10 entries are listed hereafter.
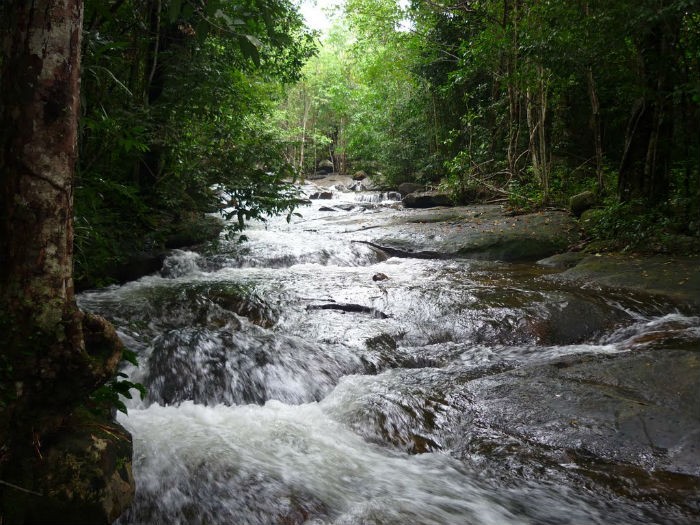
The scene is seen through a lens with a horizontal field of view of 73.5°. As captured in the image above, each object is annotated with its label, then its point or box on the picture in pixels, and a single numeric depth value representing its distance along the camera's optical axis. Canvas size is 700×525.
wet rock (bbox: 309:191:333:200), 20.59
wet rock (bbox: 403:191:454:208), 14.67
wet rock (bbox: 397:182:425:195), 19.17
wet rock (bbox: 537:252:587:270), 7.25
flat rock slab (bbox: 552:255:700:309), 5.49
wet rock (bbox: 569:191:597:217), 9.16
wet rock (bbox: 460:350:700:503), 2.80
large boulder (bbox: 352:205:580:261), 8.16
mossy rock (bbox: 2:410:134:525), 1.74
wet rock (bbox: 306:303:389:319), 5.50
